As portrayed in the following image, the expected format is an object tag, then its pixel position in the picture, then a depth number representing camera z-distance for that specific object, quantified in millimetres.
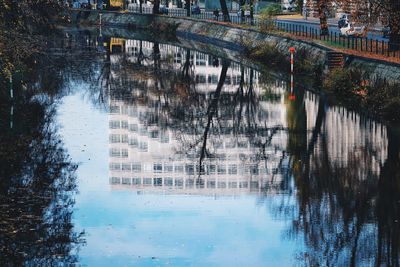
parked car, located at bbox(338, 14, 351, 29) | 84419
